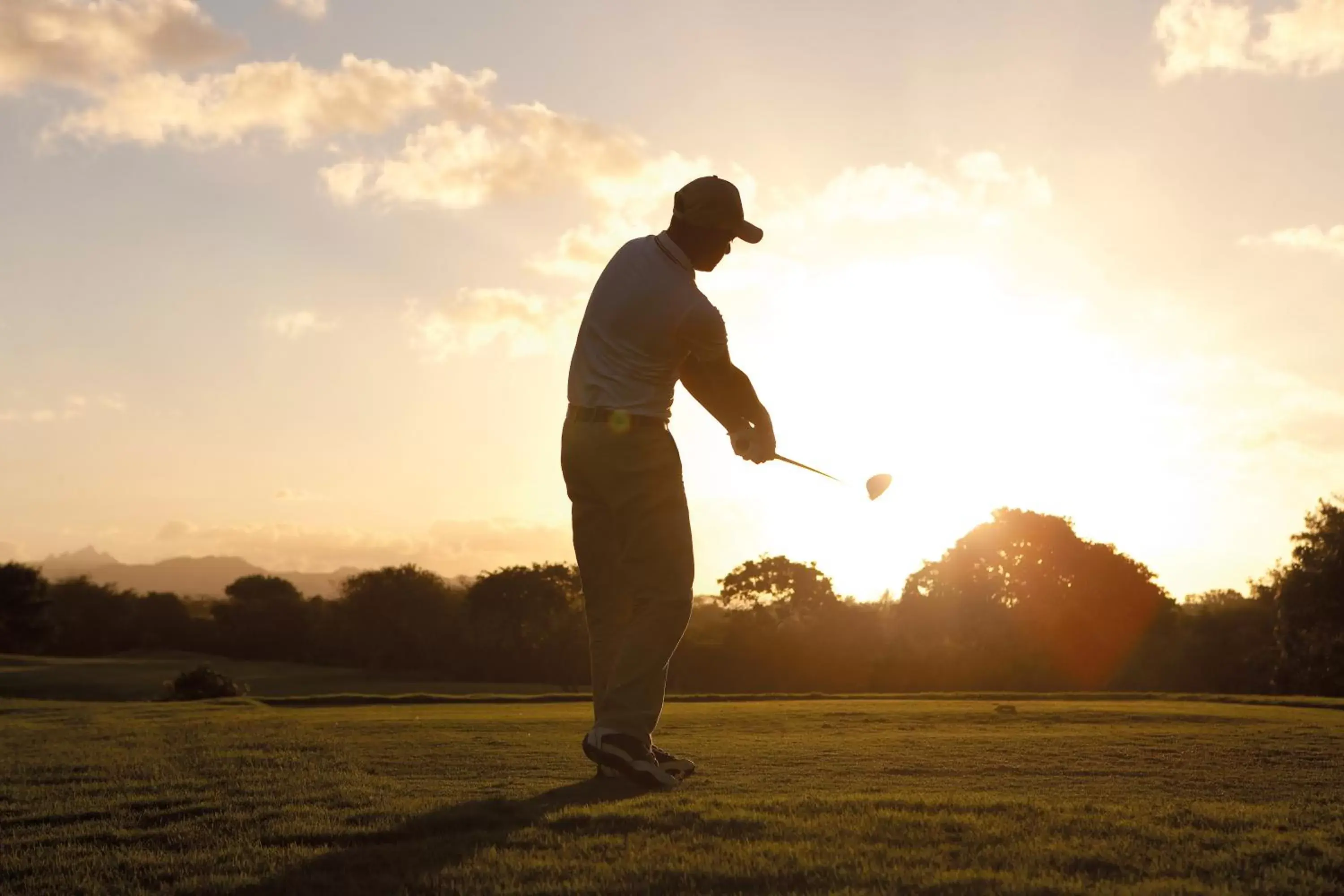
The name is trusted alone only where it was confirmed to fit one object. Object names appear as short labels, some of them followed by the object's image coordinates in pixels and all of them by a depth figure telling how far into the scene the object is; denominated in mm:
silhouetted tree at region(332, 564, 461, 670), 80250
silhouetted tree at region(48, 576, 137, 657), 87438
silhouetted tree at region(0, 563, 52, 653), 83812
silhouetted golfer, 6375
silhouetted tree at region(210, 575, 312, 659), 85062
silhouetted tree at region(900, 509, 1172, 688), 65250
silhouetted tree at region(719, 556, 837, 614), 74188
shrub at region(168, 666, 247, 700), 39719
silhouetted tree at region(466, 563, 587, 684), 73688
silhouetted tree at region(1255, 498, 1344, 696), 52219
